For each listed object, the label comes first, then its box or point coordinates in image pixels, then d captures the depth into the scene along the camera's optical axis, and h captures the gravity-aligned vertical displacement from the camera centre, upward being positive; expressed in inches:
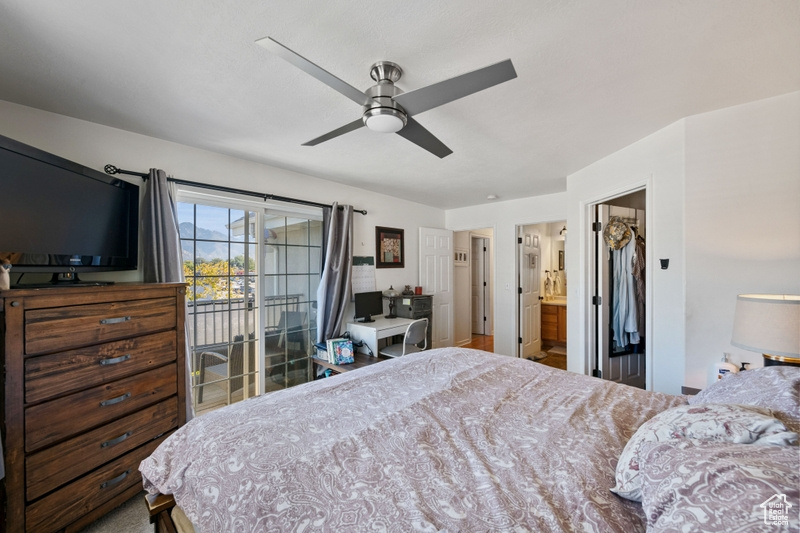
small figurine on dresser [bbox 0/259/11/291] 53.7 -1.0
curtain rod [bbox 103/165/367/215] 85.7 +28.4
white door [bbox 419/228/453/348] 191.5 -5.3
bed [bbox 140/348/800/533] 28.2 -24.4
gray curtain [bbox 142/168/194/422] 90.1 +10.7
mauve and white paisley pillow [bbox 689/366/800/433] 36.4 -17.4
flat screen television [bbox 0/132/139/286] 57.8 +12.0
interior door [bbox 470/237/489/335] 253.3 -17.1
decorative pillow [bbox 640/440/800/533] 20.7 -17.3
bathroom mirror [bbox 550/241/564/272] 228.0 +7.8
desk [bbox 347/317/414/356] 135.9 -29.2
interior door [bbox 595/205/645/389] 124.0 -20.8
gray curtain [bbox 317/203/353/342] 137.5 -3.0
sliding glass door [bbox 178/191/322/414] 108.0 -10.3
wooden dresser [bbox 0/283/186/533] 53.7 -26.4
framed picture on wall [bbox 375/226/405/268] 168.1 +11.3
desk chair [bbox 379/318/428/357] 132.1 -32.0
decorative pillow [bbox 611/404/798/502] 29.4 -17.0
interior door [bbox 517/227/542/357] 179.0 -17.3
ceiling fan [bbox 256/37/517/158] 46.1 +30.8
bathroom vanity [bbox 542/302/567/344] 198.5 -37.6
